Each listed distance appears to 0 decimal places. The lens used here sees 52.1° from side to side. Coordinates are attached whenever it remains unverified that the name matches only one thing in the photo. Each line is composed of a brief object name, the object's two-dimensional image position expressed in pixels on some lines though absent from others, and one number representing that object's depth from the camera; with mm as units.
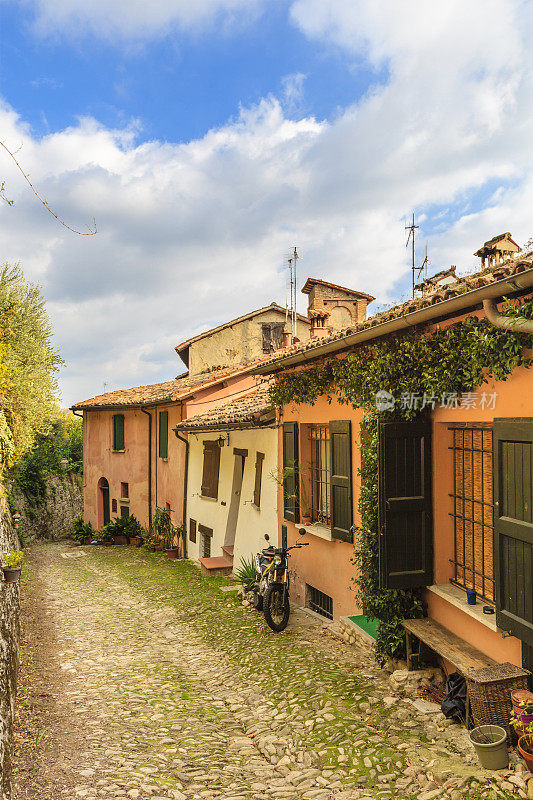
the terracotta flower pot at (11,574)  7360
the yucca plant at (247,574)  10695
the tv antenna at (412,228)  9852
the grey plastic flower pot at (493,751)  3799
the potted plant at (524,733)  3635
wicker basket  4008
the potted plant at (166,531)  17203
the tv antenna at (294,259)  16547
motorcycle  7832
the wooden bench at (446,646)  4544
